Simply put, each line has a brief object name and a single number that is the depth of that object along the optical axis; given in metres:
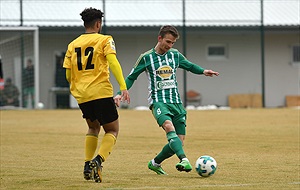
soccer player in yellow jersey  17.08
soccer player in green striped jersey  18.92
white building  62.78
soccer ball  18.03
